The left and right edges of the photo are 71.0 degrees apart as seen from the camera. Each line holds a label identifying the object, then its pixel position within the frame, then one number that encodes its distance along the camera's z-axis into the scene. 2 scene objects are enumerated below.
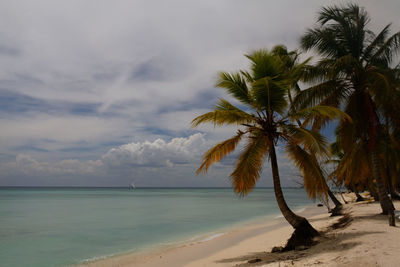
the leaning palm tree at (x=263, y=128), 8.15
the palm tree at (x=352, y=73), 10.55
